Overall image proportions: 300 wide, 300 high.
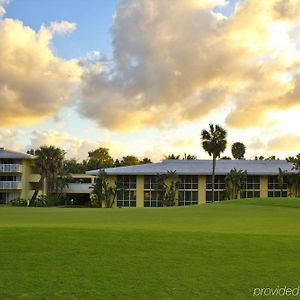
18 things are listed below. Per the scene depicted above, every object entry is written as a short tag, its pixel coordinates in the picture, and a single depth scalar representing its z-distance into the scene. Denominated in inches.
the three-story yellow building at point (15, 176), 2192.3
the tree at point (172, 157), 2697.4
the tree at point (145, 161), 3244.0
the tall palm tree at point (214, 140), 2030.4
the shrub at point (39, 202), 2023.3
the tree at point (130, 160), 3323.0
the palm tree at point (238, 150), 3793.9
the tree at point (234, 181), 2003.7
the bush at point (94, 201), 2074.9
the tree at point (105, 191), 2044.6
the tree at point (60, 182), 2300.9
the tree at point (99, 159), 3315.2
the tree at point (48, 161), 2185.2
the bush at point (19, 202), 2071.3
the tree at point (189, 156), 2807.7
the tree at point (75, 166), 3145.1
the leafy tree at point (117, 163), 3162.2
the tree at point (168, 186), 2010.8
